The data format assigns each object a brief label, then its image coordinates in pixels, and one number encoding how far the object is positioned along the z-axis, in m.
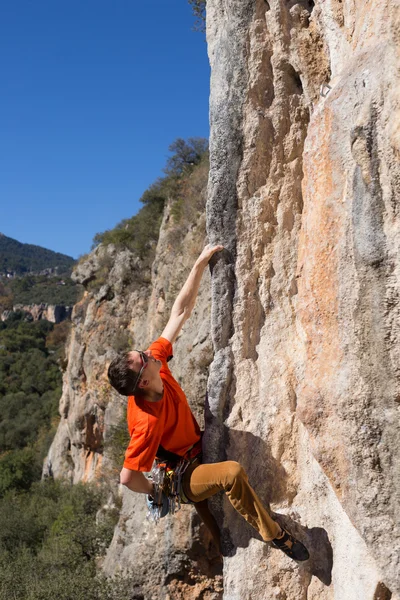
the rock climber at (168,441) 3.89
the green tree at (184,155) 17.50
